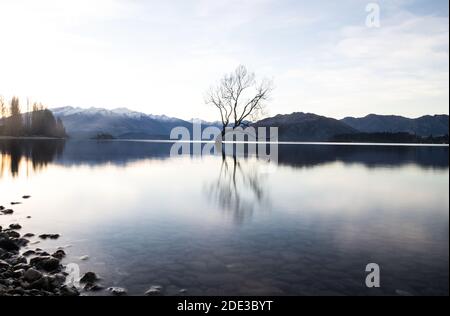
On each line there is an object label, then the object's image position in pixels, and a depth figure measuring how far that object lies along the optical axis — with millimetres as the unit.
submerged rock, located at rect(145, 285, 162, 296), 7488
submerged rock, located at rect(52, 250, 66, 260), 9648
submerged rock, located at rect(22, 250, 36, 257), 9861
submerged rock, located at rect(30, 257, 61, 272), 8786
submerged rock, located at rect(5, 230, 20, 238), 11249
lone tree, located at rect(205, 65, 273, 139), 76812
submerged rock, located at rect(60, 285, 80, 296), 7448
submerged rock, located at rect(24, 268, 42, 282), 7945
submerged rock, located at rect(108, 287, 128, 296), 7500
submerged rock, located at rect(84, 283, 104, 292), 7732
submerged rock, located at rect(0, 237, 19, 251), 10242
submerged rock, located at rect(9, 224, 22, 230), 12469
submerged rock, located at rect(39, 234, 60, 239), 11547
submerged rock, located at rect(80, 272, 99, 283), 8102
